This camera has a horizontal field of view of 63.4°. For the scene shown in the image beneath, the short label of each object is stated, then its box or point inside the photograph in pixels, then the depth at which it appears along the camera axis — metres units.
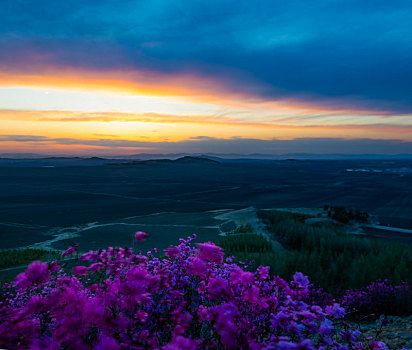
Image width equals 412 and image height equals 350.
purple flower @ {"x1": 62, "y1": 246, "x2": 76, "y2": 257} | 2.15
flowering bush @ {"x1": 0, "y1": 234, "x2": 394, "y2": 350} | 1.49
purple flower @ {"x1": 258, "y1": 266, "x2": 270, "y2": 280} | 2.22
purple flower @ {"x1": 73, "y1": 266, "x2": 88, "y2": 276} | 1.87
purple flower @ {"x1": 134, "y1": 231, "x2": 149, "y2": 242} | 2.12
